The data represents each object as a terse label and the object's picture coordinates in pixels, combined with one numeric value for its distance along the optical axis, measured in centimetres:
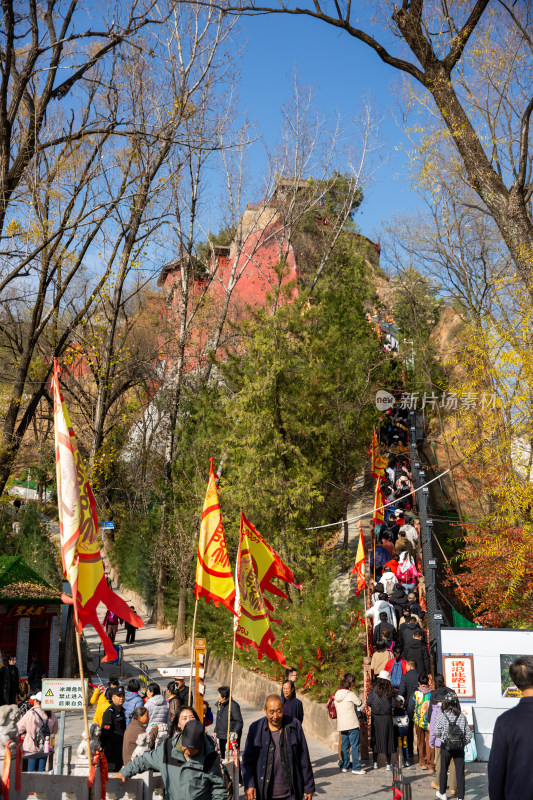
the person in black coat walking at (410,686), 1253
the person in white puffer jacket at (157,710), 1101
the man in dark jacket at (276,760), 656
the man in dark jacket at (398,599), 1662
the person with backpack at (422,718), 1177
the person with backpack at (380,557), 2019
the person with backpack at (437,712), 1046
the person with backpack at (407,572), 1859
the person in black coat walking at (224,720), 1114
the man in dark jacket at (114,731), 1055
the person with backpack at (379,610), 1565
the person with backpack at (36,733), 1060
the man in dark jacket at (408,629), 1351
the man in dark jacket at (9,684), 1499
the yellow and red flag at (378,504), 2272
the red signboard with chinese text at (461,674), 1204
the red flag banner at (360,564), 1839
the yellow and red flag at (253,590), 1013
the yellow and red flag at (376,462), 2422
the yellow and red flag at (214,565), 1112
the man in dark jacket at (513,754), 408
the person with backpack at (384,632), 1390
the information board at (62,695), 835
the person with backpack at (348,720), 1207
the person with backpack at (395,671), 1316
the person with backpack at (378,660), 1331
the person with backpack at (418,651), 1328
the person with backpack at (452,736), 1017
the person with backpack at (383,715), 1191
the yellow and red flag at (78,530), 766
